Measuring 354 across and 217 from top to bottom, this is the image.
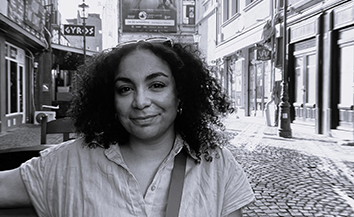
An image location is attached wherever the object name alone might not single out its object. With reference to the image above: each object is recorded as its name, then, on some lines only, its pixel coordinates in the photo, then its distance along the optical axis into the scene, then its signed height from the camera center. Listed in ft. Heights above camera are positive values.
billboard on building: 74.28 +15.79
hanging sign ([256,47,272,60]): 50.06 +5.70
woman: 4.91 -0.74
